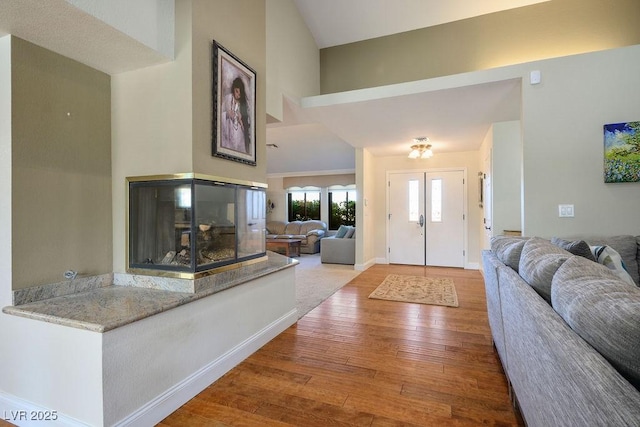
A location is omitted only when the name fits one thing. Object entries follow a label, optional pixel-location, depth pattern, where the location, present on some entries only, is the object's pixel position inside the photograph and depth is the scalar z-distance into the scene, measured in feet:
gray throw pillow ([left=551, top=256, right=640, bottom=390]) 2.46
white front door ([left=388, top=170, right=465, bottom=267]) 19.49
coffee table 23.89
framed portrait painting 7.18
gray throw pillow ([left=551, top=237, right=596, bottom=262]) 5.74
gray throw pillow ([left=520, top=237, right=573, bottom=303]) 4.38
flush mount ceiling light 16.17
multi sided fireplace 6.53
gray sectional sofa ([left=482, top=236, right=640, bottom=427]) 2.32
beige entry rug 12.44
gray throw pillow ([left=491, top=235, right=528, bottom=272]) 6.35
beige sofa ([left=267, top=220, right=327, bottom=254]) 26.69
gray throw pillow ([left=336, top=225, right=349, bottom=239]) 22.68
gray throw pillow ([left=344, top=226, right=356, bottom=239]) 22.20
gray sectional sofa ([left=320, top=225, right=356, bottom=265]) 20.92
